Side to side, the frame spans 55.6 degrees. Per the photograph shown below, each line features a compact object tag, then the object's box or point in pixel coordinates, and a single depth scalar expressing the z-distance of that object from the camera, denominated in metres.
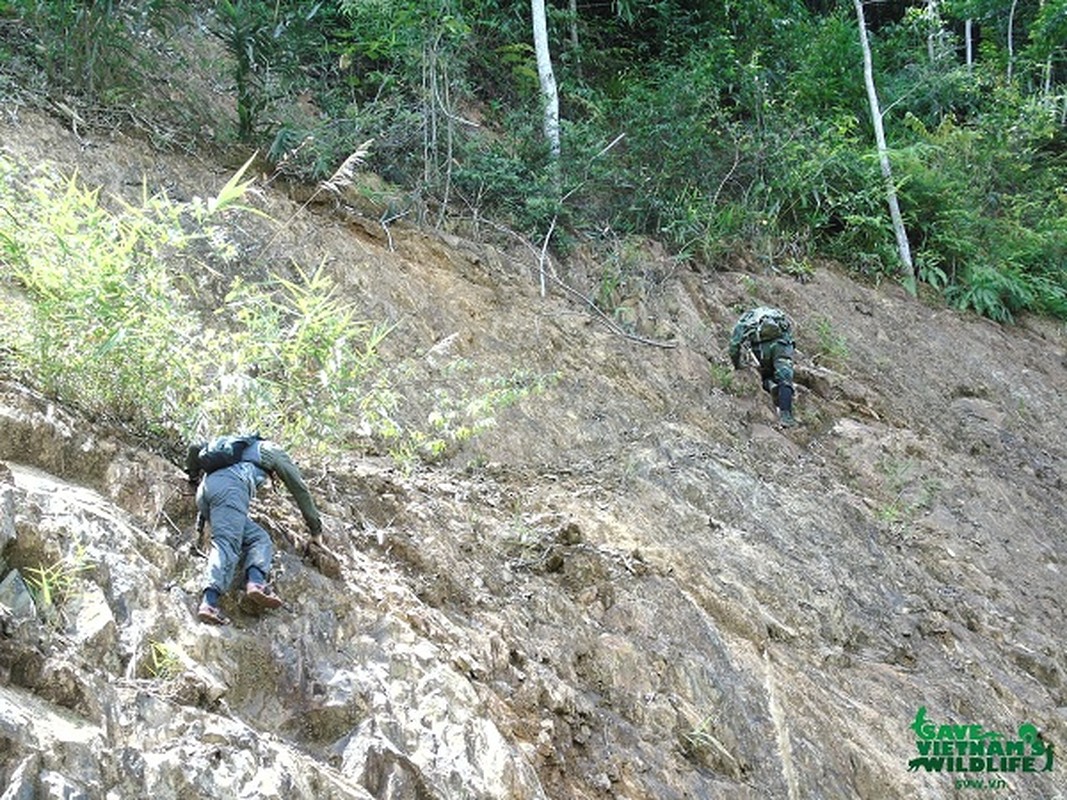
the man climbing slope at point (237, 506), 4.39
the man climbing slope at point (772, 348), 10.29
